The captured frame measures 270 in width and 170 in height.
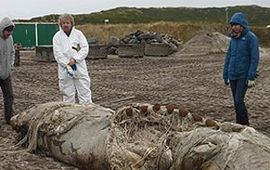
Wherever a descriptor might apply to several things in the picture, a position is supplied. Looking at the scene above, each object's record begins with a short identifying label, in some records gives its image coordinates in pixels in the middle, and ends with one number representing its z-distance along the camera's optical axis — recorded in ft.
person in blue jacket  21.69
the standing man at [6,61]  23.41
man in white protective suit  22.90
